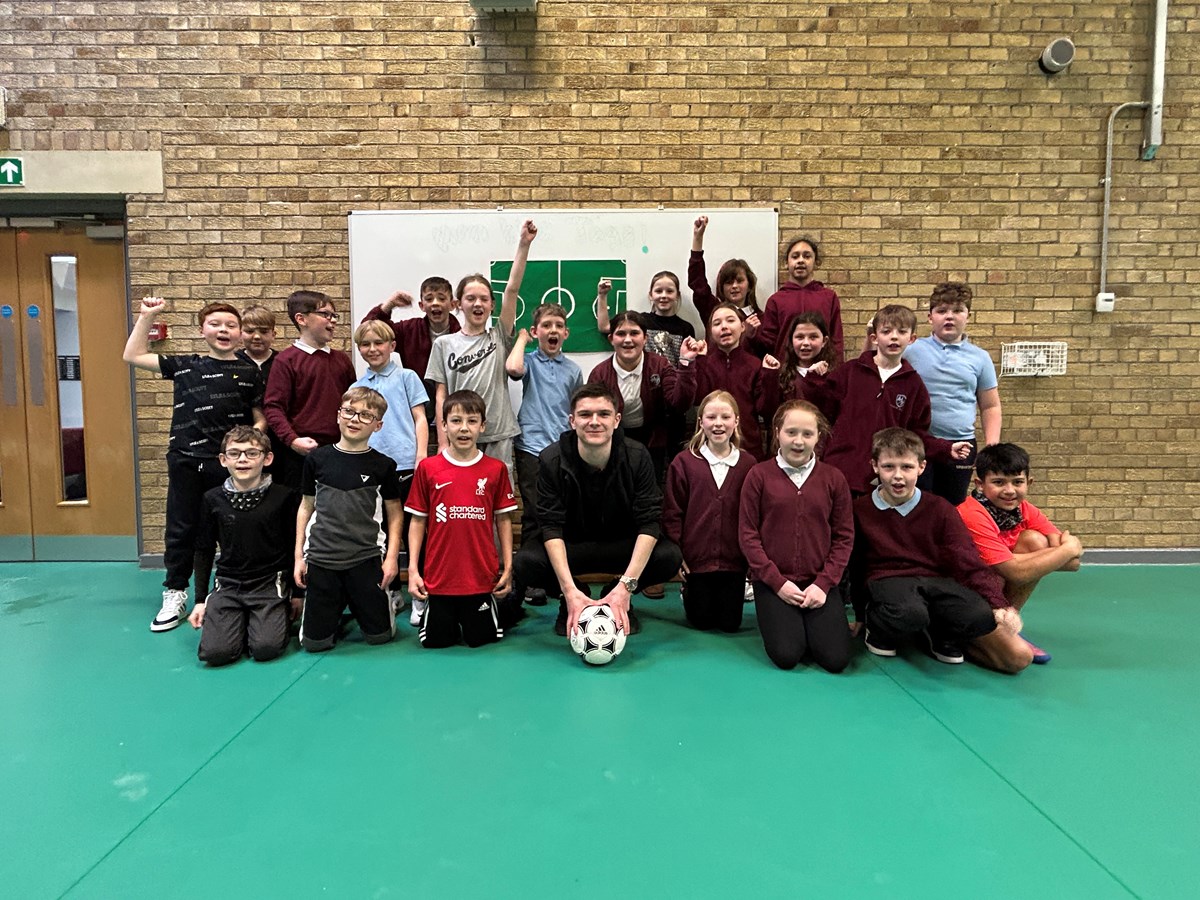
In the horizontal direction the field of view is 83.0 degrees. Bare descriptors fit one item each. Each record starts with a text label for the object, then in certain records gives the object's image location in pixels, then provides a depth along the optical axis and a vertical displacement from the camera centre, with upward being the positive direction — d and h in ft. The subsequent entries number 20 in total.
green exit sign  15.62 +4.81
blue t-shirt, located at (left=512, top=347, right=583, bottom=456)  13.33 -0.39
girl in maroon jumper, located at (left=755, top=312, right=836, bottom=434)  12.40 +0.26
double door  16.55 -0.52
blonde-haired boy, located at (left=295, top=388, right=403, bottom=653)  10.69 -2.46
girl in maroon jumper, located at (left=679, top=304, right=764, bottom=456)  12.89 +0.26
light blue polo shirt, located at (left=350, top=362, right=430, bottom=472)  12.36 -0.49
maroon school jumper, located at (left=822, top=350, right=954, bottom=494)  11.71 -0.53
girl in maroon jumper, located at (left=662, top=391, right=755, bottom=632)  11.24 -2.20
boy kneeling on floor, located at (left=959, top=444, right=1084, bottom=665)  10.11 -2.29
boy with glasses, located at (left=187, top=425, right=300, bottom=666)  10.55 -2.59
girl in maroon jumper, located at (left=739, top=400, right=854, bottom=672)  9.98 -2.46
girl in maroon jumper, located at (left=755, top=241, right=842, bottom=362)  13.93 +1.69
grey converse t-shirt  12.76 +0.22
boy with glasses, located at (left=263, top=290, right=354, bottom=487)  12.26 -0.09
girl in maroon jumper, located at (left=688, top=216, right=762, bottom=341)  14.26 +2.06
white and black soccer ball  9.79 -3.69
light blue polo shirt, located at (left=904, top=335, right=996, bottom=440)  12.75 +0.03
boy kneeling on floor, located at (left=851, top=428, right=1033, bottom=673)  9.72 -2.92
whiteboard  15.51 +3.25
